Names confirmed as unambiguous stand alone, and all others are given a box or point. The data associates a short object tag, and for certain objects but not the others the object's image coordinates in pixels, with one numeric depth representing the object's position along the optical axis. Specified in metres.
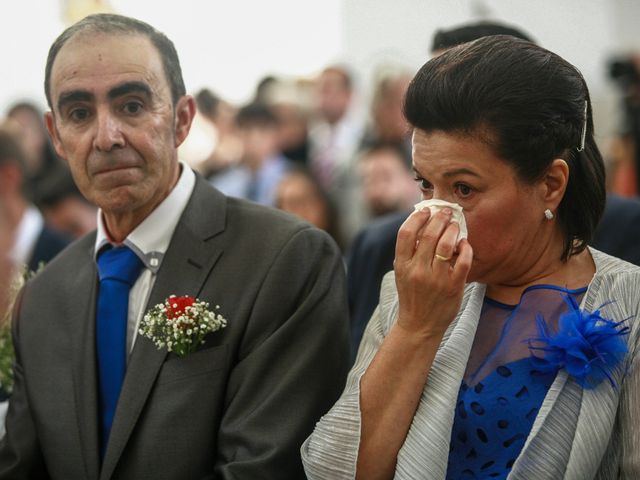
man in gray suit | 2.88
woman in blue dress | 2.37
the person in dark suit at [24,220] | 5.01
